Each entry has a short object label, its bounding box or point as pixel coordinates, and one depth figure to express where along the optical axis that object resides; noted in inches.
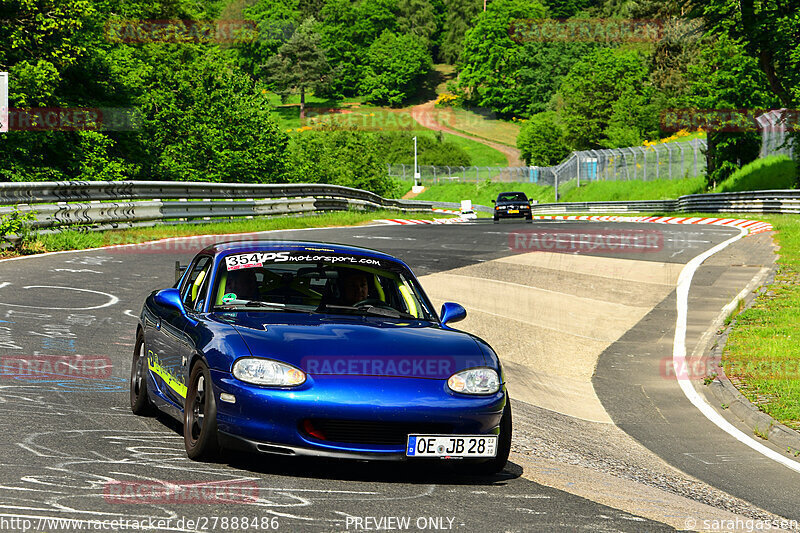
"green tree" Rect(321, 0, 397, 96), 7234.3
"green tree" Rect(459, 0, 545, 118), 6565.0
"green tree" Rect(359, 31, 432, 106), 7150.6
